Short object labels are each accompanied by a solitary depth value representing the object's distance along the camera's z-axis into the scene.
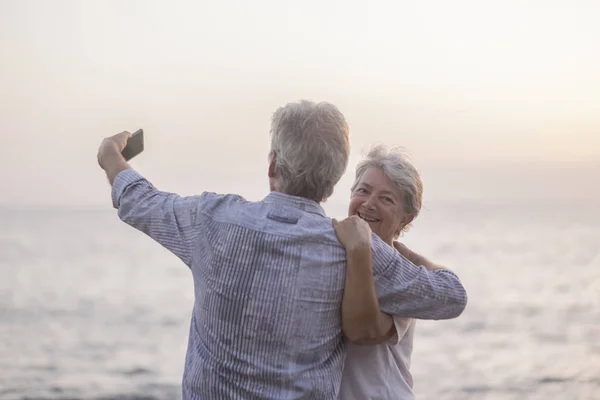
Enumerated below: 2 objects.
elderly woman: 2.58
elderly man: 2.54
